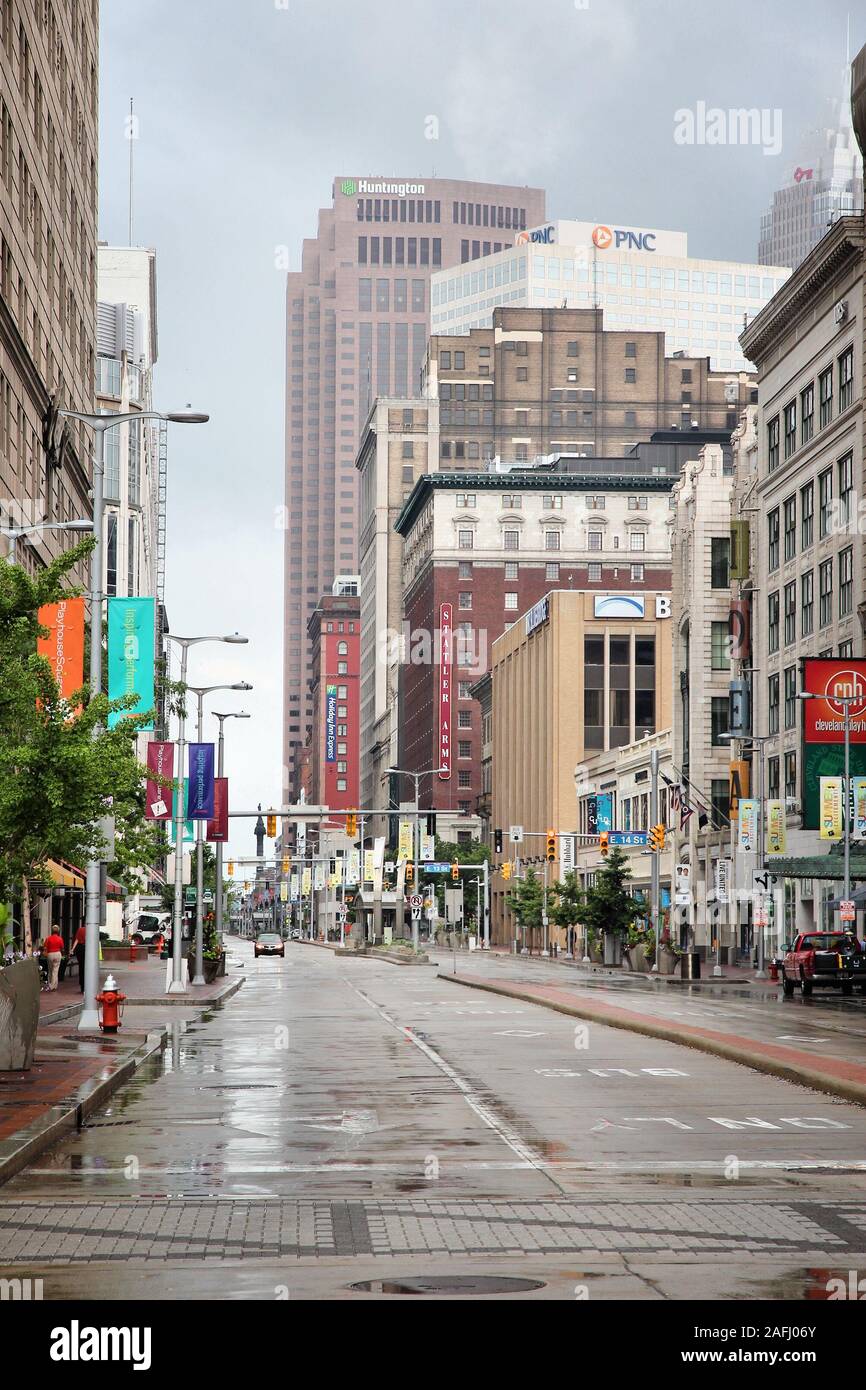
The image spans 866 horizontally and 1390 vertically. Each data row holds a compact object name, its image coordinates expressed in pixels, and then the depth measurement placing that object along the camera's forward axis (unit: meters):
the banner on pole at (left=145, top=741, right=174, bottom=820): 51.62
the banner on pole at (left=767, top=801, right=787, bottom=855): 75.07
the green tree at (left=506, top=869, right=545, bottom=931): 119.06
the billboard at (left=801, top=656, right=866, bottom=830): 63.72
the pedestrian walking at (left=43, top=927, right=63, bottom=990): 55.53
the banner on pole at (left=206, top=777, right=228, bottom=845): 65.19
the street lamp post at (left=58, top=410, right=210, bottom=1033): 33.66
